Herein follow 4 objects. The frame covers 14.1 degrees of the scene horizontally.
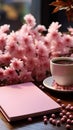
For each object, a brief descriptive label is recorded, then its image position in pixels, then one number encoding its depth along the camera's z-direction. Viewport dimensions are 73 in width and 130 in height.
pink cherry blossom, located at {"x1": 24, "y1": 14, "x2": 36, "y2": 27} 1.12
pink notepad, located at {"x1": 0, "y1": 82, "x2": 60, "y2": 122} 0.78
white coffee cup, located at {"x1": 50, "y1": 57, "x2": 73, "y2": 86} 0.90
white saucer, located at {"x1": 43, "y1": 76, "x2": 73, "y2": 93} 0.92
